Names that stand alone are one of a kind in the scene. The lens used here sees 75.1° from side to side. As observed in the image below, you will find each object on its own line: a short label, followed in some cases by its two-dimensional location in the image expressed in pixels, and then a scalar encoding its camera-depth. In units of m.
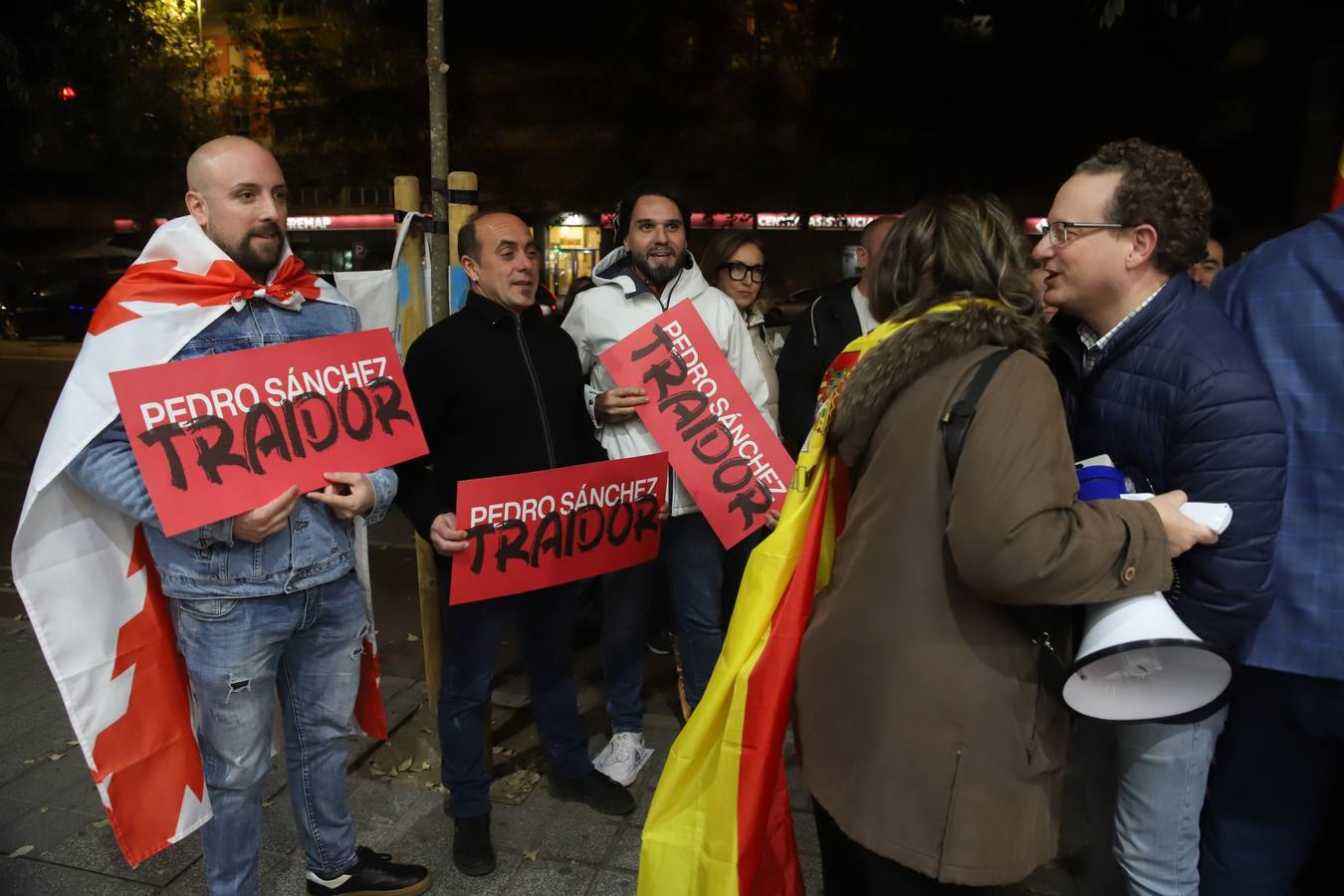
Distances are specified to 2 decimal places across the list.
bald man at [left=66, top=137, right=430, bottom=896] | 2.15
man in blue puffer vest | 1.62
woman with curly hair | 1.46
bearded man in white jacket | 3.21
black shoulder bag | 1.49
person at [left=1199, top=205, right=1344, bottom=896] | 1.72
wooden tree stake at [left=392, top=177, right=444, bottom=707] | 3.40
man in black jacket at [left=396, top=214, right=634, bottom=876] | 2.71
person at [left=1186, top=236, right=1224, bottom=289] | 4.06
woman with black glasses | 3.94
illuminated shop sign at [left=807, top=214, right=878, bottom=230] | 14.57
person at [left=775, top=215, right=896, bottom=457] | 3.66
